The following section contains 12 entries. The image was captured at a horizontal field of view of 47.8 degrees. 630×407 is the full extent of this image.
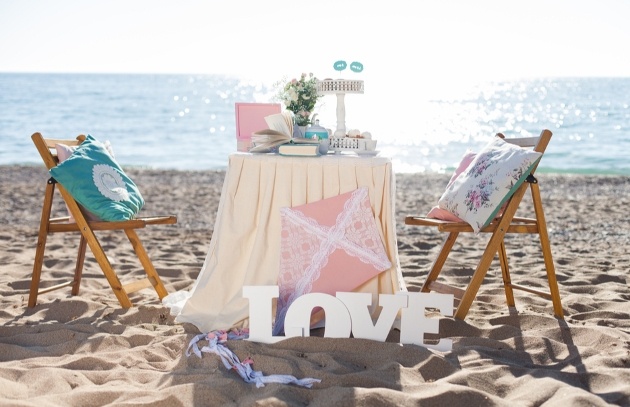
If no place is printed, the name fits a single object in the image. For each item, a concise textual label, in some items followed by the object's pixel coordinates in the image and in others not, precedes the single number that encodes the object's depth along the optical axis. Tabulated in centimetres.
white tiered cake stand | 383
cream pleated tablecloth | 359
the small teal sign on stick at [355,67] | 391
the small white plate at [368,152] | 380
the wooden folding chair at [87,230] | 394
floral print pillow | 362
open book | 370
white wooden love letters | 328
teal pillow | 393
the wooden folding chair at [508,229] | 369
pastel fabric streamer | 281
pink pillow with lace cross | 354
